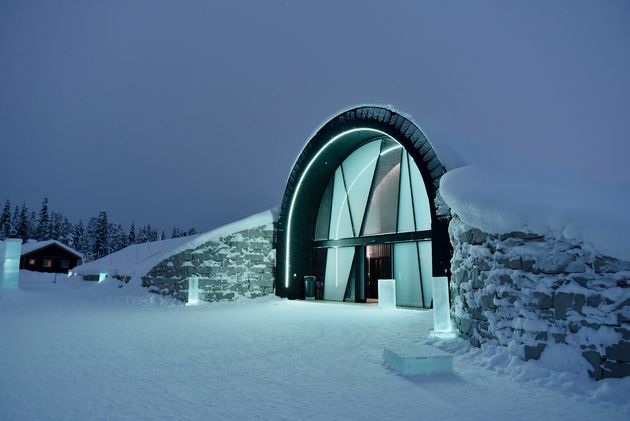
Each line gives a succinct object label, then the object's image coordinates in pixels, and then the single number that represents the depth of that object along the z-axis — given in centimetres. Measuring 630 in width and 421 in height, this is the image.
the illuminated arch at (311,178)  1298
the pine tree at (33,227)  6688
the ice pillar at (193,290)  1407
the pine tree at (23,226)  5909
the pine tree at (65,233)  6856
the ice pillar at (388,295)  1173
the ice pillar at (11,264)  1766
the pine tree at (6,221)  6138
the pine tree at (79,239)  7220
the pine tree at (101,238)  6594
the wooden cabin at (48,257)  4353
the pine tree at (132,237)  7823
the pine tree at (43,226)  6490
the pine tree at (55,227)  6800
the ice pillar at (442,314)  716
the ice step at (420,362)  487
